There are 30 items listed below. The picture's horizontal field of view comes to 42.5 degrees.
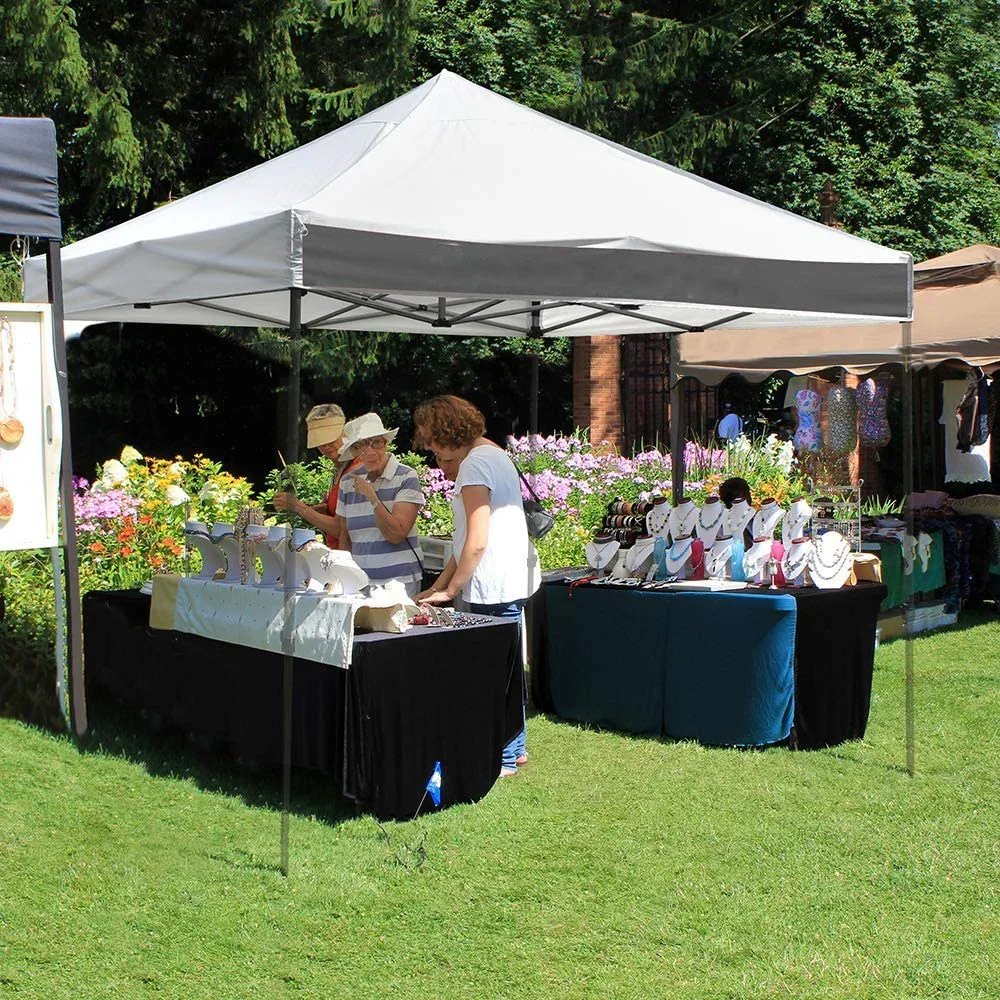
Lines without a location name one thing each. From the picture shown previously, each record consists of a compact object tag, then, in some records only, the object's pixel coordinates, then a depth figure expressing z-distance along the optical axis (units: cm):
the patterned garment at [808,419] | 962
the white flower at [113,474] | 750
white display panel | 492
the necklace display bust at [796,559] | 562
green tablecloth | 802
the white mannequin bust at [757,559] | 564
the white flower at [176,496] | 696
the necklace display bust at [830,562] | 564
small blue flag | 462
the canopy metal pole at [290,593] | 386
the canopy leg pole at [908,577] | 509
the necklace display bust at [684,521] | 587
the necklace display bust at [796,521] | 569
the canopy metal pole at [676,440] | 759
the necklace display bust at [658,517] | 600
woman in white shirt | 493
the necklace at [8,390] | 493
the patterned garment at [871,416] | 992
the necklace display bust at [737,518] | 572
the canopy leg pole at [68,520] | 501
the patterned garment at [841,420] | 898
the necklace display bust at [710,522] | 577
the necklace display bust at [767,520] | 565
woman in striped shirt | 519
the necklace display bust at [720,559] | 568
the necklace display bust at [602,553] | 609
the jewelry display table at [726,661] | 544
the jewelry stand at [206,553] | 532
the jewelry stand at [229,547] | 516
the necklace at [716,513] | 579
